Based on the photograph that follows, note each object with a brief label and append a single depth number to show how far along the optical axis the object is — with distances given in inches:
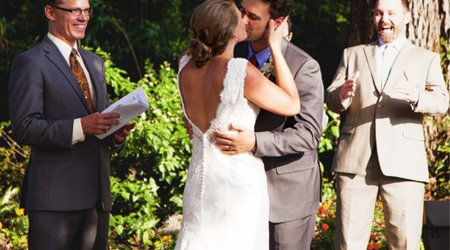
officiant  178.4
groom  167.5
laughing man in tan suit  214.2
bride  159.6
